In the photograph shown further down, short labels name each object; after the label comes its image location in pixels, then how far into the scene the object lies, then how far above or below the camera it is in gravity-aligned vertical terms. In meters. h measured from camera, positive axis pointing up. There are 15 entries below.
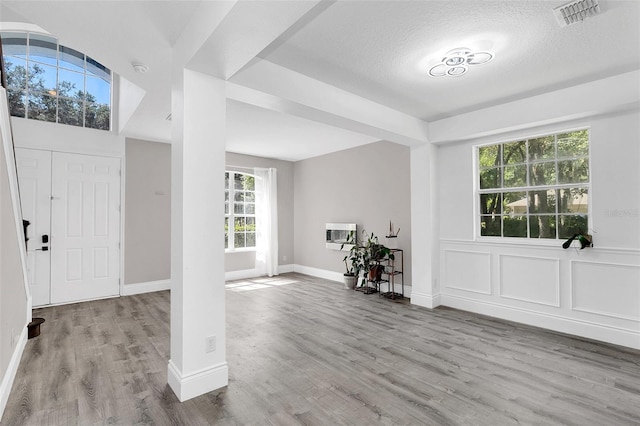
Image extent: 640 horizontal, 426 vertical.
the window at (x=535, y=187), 3.74 +0.36
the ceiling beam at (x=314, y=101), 2.87 +1.19
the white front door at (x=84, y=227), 4.84 -0.14
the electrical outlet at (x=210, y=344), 2.42 -0.96
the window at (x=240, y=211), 7.00 +0.14
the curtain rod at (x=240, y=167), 6.79 +1.09
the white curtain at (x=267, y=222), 7.21 -0.12
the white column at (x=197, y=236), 2.33 -0.14
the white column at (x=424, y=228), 4.78 -0.19
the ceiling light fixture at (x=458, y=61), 2.74 +1.39
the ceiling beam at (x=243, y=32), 1.68 +1.10
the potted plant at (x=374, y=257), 5.36 -0.71
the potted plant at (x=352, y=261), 5.82 -0.85
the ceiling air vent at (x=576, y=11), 2.11 +1.38
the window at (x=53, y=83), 4.63 +2.10
